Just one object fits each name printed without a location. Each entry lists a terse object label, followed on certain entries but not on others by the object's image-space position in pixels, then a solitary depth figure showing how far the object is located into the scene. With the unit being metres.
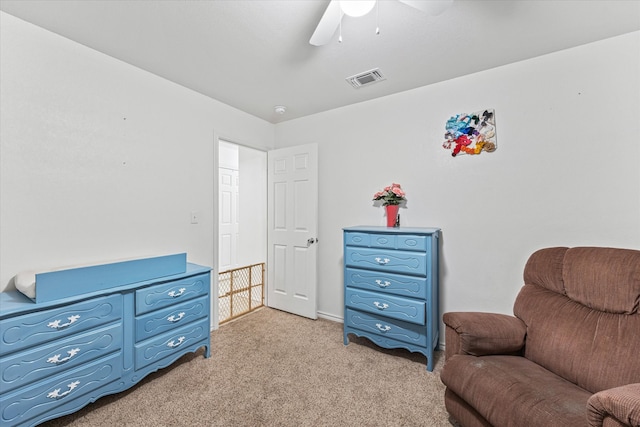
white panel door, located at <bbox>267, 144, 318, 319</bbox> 3.13
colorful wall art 2.24
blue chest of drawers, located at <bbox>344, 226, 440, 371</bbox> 2.16
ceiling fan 1.20
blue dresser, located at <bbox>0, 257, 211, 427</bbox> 1.42
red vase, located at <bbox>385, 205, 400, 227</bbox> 2.57
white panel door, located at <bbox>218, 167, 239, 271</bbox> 4.33
